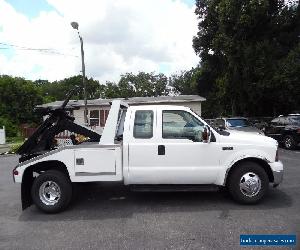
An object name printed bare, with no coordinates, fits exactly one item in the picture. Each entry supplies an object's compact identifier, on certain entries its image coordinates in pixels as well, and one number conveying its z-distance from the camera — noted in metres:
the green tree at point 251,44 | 15.89
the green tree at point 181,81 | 47.99
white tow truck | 4.16
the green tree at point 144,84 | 48.52
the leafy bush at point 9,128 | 25.54
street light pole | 14.55
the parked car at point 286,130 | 10.24
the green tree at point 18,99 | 31.88
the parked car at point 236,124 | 10.46
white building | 19.96
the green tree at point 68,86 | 56.03
